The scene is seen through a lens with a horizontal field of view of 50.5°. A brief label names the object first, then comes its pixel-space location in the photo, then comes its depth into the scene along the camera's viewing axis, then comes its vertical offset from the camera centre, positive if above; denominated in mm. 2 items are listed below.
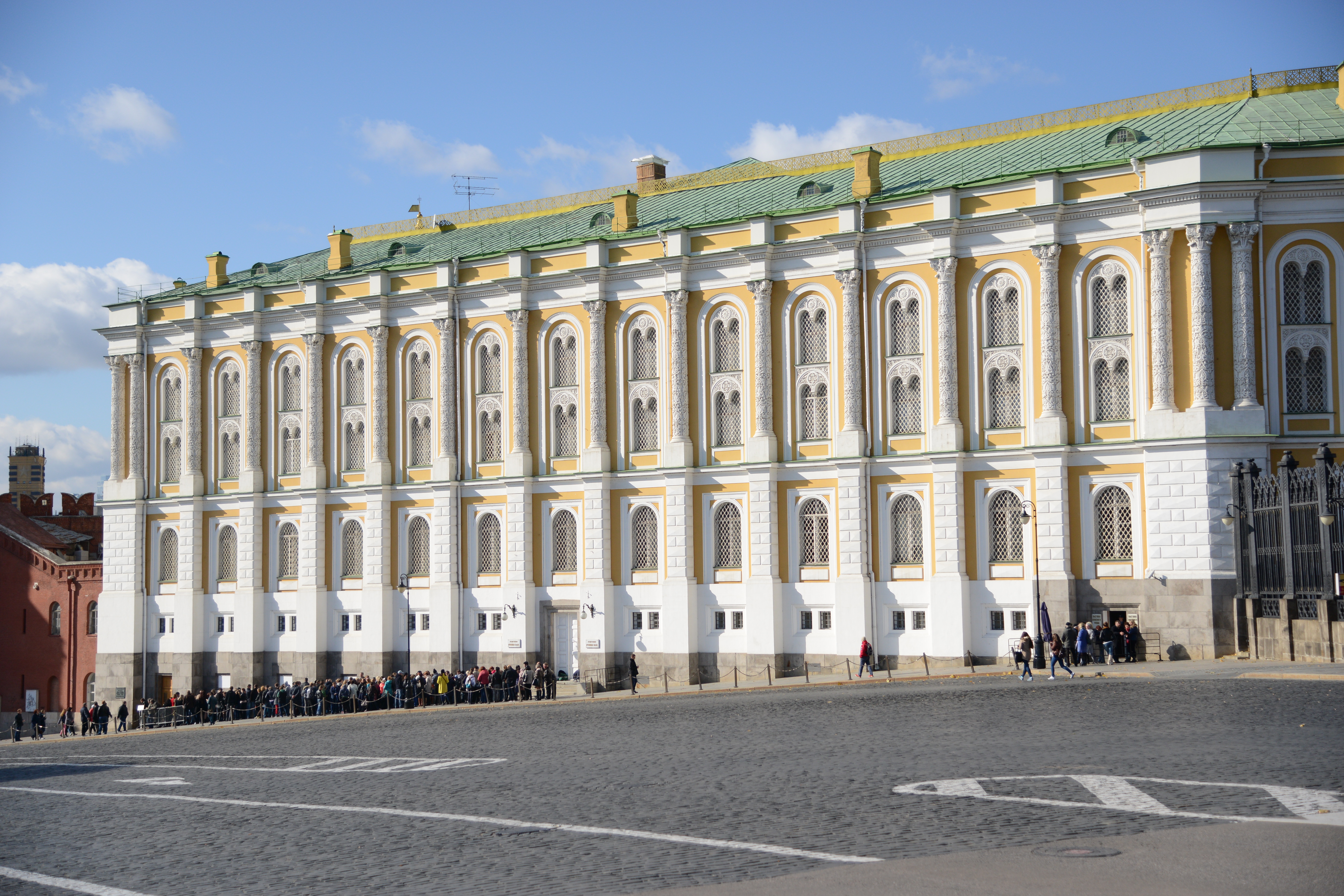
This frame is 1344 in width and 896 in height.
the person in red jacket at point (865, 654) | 47188 -3048
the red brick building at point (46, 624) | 75000 -2461
